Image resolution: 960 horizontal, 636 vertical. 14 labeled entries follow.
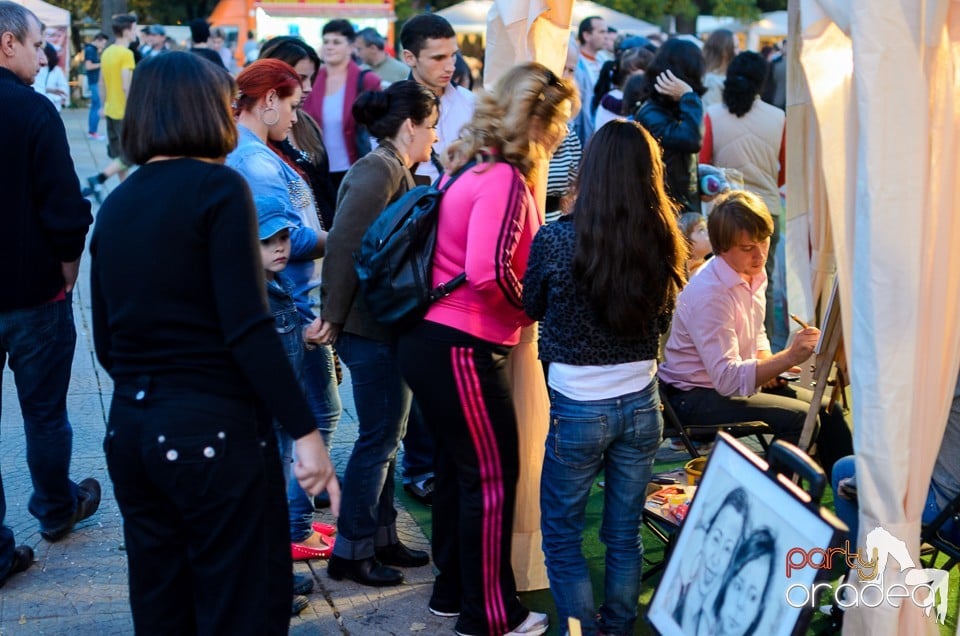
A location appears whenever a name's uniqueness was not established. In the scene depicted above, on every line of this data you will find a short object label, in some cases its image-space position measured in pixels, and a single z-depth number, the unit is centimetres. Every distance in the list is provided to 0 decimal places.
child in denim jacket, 379
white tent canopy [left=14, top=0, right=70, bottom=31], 2162
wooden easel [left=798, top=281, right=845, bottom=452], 375
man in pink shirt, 439
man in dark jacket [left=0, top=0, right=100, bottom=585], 404
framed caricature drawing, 249
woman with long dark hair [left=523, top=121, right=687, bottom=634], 326
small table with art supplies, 380
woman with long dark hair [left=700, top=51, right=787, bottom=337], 691
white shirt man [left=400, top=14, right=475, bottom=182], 565
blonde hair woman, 344
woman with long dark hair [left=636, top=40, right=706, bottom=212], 630
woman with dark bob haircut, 254
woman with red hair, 388
